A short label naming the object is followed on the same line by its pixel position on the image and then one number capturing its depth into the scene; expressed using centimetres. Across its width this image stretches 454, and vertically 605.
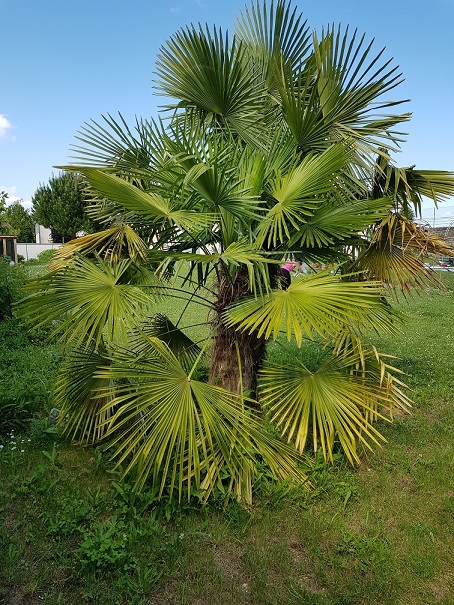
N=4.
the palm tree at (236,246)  263
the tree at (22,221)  3881
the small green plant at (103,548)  225
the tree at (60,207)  3100
